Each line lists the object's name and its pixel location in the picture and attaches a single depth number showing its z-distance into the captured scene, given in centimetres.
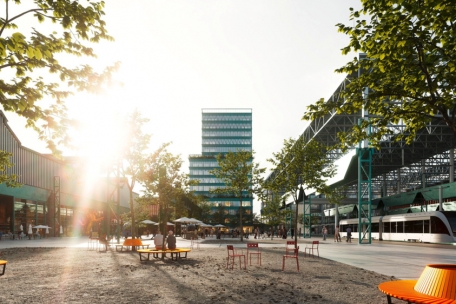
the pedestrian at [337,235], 4520
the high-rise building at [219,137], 16325
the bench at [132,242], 2489
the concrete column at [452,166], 5064
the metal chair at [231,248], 1591
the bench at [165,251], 1907
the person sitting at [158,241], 2203
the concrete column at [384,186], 6999
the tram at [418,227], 3534
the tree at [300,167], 3000
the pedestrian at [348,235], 4322
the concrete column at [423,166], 6379
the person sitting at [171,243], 2044
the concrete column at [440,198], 3980
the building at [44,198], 5162
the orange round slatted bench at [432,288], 671
